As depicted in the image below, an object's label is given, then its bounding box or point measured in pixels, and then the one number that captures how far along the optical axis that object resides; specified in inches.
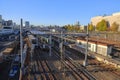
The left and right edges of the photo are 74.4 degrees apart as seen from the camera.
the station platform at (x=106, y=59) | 385.6
